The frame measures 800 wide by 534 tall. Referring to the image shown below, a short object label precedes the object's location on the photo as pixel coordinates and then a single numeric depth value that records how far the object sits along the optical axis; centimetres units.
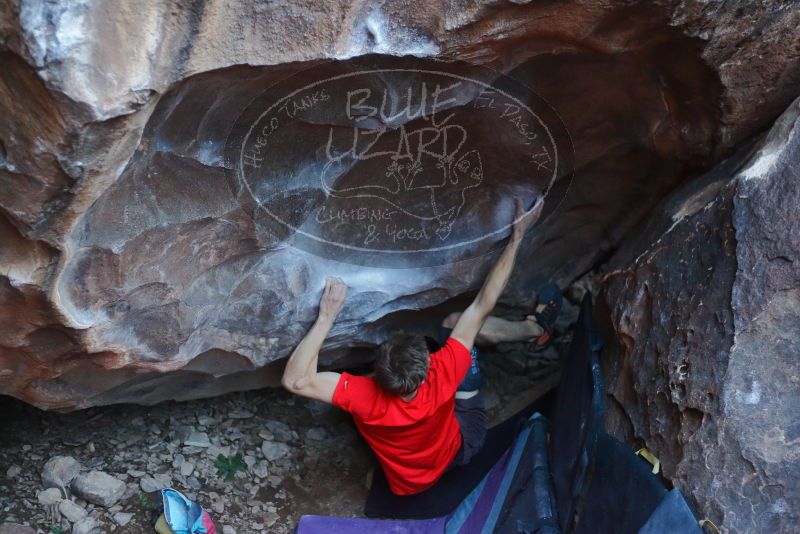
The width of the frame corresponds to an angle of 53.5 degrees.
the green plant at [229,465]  281
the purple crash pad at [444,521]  257
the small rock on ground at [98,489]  256
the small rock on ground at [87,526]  247
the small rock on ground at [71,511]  250
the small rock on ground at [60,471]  259
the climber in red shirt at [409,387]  249
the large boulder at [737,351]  192
